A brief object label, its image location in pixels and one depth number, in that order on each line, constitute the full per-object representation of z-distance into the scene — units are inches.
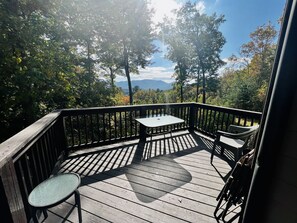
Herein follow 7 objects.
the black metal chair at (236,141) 88.6
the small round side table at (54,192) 46.0
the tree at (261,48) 553.6
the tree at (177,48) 561.8
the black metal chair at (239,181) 46.9
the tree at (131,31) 384.2
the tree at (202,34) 520.1
